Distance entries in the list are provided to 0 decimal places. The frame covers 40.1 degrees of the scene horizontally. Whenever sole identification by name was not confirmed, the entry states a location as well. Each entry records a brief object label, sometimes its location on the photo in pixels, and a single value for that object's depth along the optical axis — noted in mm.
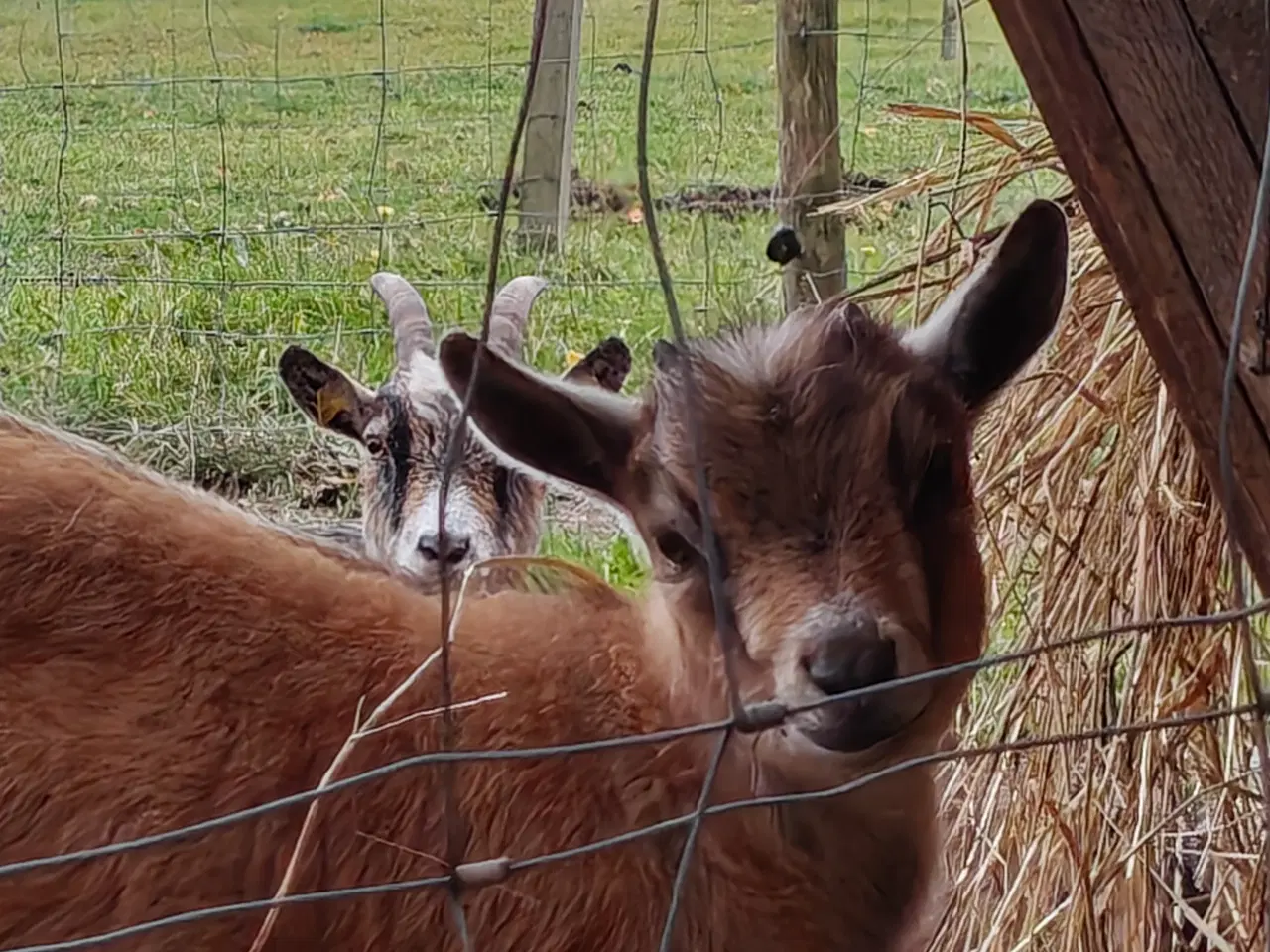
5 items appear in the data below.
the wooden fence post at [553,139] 4863
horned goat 4133
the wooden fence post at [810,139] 4020
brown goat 1877
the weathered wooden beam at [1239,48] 1475
